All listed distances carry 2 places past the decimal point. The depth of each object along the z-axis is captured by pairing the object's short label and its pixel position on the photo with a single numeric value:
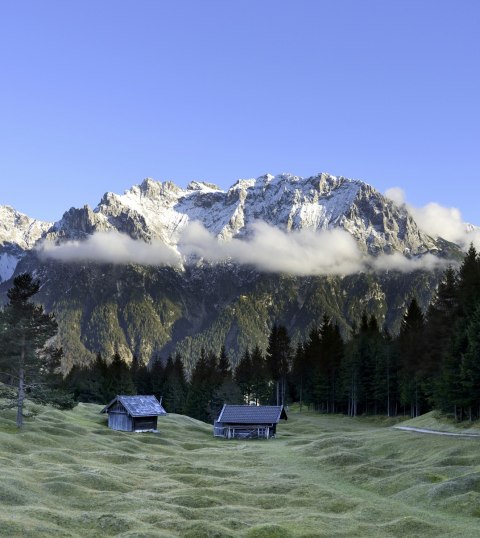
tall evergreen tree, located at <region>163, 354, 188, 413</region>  151.25
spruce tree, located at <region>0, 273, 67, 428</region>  73.06
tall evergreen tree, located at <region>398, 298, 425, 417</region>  97.47
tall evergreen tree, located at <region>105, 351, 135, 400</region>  139.00
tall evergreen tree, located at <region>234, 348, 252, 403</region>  150.32
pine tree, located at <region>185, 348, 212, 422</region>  136.50
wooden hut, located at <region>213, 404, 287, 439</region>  100.31
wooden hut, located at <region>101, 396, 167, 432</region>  96.38
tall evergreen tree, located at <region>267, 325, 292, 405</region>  149.75
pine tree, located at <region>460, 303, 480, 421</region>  71.06
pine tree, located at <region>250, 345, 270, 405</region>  147.50
